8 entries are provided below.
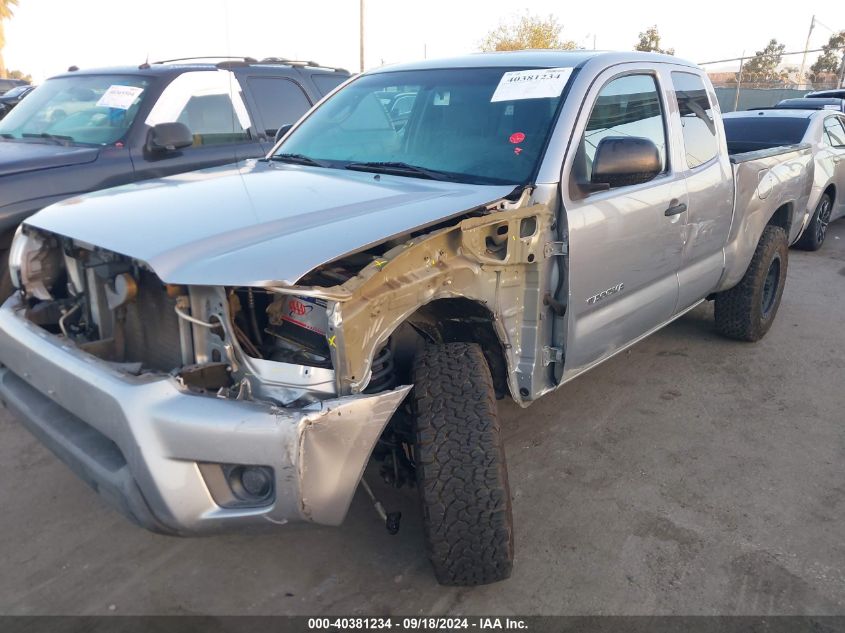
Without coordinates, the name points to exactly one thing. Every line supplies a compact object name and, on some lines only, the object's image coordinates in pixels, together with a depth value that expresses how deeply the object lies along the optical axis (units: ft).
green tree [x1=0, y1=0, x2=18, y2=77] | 105.40
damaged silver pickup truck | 6.75
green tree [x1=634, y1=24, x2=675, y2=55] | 113.91
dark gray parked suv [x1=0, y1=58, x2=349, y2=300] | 15.01
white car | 23.99
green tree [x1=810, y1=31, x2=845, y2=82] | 123.54
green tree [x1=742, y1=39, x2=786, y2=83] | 104.63
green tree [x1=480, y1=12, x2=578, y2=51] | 103.45
